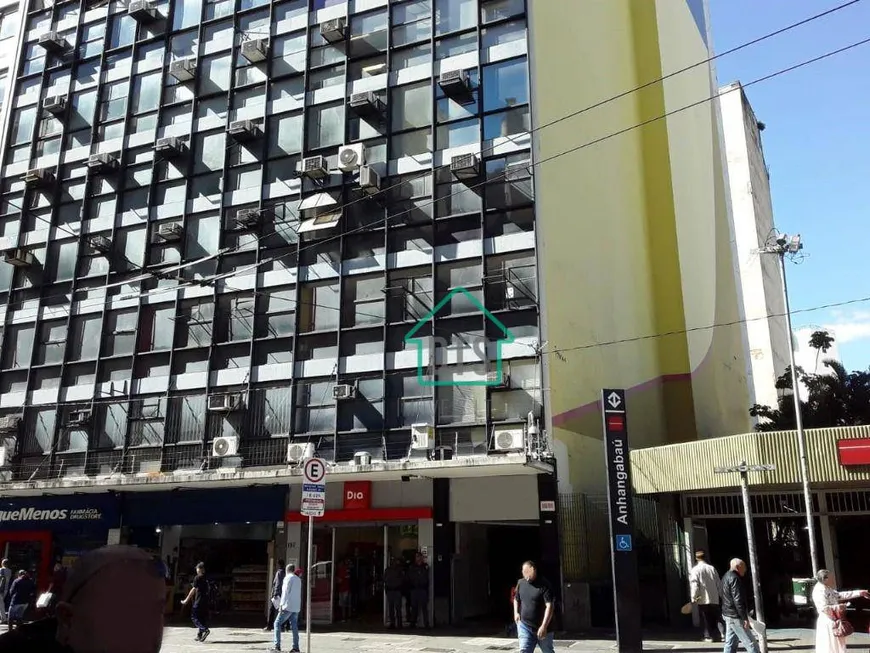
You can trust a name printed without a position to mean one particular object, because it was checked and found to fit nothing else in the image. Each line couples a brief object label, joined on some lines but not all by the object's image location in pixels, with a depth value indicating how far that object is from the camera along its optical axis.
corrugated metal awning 16.09
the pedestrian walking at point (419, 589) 19.48
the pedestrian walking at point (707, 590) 15.70
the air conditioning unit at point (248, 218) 24.39
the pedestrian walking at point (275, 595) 17.39
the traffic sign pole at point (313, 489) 12.39
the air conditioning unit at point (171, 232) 25.39
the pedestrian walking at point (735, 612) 11.75
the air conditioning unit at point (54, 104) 28.88
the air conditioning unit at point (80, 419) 25.12
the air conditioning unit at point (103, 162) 27.12
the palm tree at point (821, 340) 32.62
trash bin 16.88
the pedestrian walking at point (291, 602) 14.95
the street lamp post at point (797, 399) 14.98
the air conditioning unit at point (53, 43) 29.91
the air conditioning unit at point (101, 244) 26.30
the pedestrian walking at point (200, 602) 16.70
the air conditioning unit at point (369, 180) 22.88
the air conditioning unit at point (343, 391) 22.02
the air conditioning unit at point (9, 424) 25.91
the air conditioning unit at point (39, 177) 27.94
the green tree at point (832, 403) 29.38
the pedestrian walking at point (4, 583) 21.16
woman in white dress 9.66
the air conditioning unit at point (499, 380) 20.67
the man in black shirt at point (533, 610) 10.63
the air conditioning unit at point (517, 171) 21.95
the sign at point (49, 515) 24.27
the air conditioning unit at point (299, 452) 21.64
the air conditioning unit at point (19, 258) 27.34
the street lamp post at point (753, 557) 12.75
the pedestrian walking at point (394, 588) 19.67
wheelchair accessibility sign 15.50
